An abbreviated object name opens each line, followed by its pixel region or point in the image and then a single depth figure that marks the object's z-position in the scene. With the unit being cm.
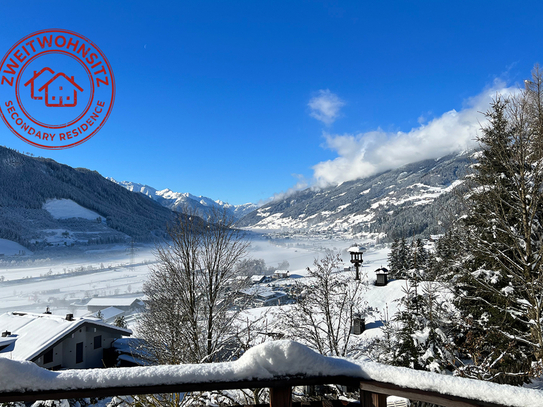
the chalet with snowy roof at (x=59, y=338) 1553
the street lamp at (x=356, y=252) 1937
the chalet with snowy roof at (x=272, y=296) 3808
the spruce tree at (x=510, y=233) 687
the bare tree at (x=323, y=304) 1093
